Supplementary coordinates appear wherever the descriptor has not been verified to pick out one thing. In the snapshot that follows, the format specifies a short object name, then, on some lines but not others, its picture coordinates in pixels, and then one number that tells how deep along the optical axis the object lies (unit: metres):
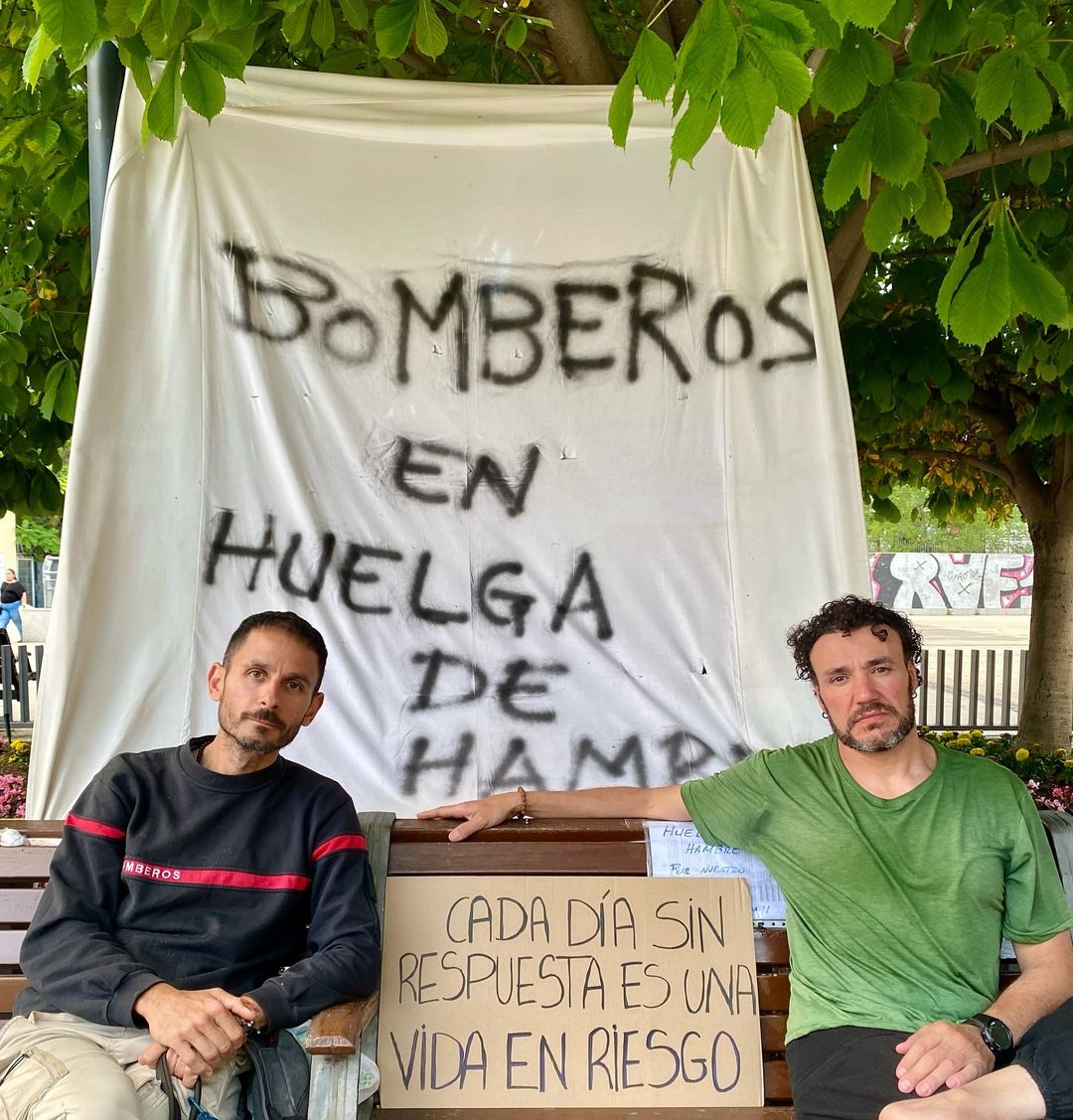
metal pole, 3.44
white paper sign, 2.87
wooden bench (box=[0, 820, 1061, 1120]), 2.64
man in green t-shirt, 2.37
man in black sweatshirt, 2.22
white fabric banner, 3.50
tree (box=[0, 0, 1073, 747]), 1.96
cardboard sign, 2.67
